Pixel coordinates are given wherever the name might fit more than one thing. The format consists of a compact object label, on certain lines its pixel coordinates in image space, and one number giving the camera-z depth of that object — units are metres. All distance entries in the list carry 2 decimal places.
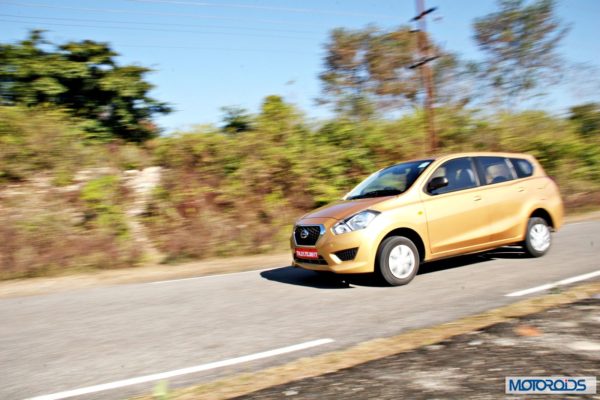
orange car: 6.61
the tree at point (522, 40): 26.27
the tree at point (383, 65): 27.23
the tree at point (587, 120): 22.19
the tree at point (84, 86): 14.94
